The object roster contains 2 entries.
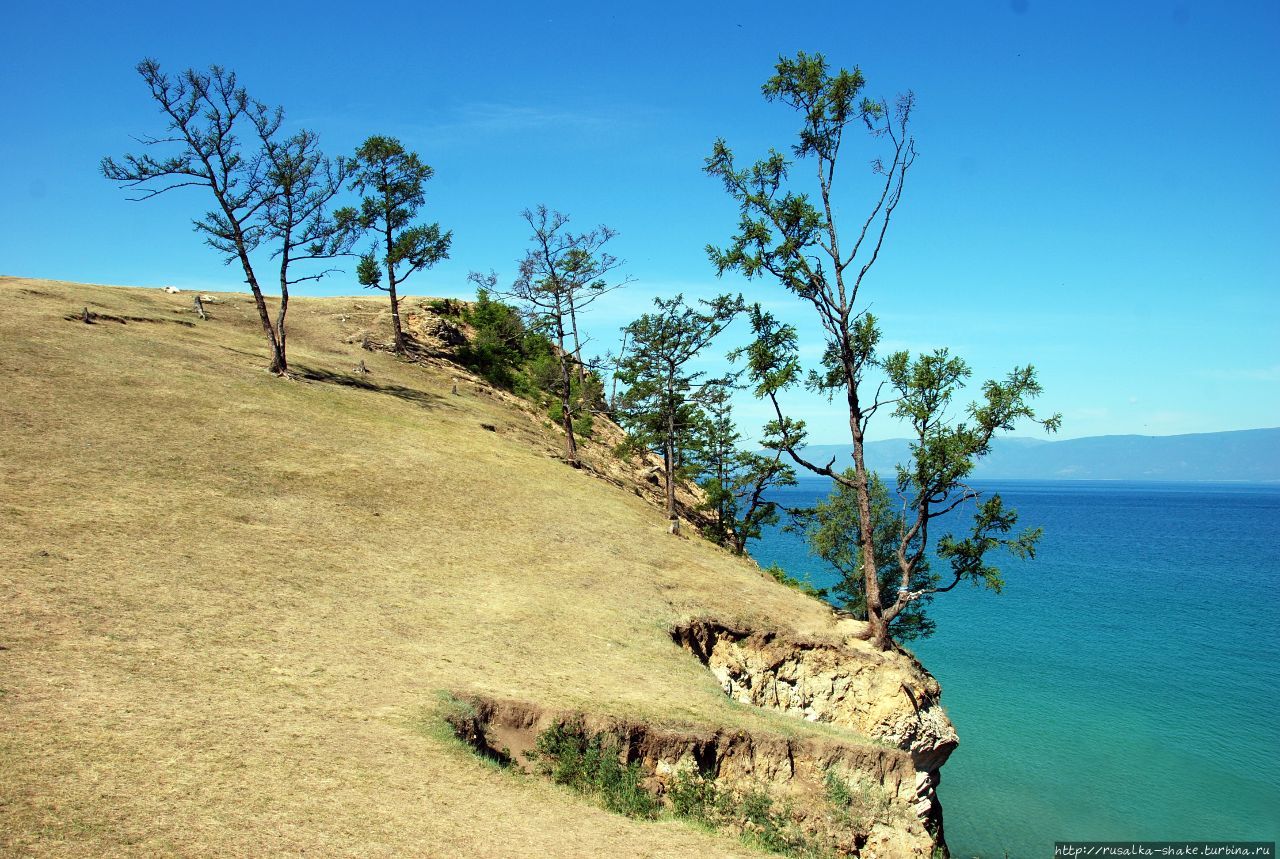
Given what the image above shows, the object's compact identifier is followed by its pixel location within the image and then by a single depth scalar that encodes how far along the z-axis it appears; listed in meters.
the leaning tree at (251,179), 39.47
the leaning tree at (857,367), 27.41
